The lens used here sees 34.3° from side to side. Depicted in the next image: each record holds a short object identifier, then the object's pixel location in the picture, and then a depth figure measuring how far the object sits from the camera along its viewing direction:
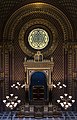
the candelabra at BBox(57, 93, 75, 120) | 11.15
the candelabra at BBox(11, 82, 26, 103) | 15.11
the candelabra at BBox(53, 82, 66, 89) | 14.95
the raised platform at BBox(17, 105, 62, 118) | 13.85
